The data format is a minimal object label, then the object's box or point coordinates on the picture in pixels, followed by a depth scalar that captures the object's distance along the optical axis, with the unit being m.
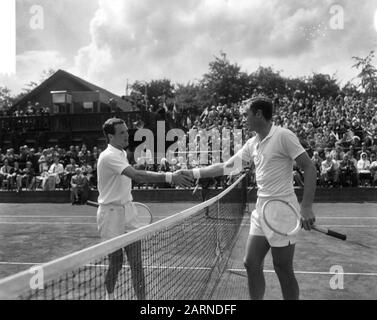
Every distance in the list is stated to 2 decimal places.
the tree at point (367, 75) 34.68
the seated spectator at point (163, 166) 19.75
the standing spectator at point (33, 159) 24.42
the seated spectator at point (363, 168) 18.44
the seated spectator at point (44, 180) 21.89
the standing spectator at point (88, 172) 20.89
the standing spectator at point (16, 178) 22.20
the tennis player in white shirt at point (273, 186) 4.35
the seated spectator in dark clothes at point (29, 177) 22.56
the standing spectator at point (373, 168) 18.26
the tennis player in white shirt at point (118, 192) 4.77
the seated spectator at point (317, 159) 18.48
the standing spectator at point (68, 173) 21.61
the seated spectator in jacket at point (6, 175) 22.64
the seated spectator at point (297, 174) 16.68
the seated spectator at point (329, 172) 18.25
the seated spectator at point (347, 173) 18.38
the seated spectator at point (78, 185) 19.25
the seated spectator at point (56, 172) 21.84
